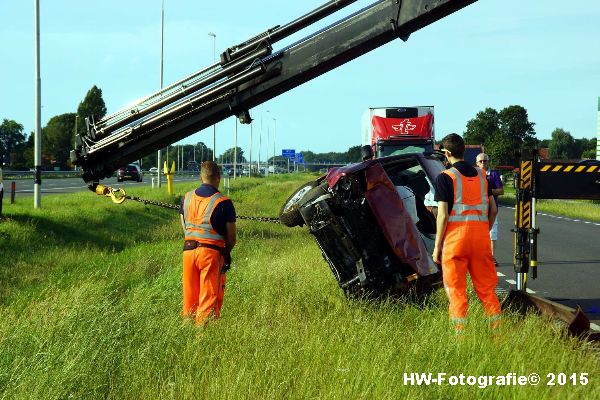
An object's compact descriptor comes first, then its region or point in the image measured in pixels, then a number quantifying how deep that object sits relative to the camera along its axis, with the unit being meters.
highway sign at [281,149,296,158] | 124.19
